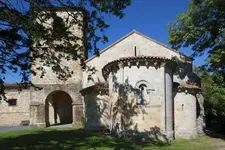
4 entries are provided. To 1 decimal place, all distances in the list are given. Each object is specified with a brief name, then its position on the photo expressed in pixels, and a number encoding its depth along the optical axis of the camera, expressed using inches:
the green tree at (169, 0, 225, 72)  617.6
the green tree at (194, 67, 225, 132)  639.1
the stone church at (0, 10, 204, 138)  601.9
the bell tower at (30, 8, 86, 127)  398.0
